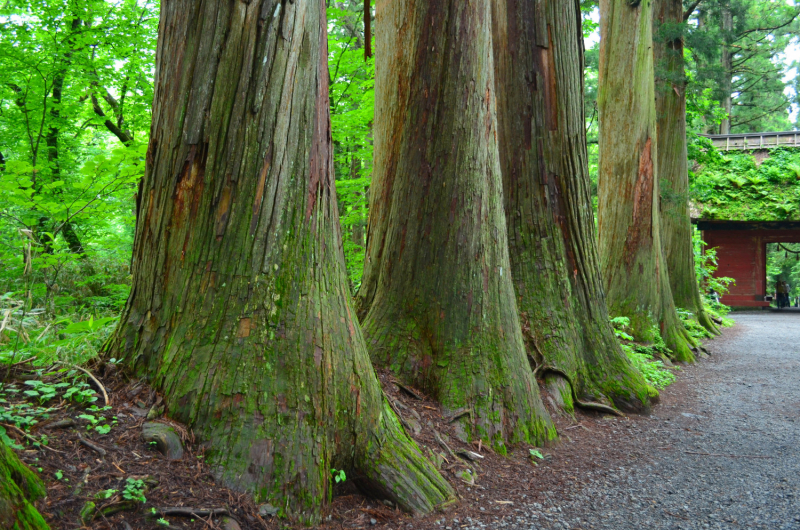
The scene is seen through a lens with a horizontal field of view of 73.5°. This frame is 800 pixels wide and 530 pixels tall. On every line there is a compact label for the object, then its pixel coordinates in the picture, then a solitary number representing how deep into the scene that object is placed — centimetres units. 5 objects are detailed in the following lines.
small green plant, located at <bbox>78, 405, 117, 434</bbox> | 251
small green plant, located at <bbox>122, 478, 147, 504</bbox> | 221
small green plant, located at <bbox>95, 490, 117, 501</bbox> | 218
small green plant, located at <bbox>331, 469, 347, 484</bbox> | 279
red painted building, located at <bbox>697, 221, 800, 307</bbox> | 2333
